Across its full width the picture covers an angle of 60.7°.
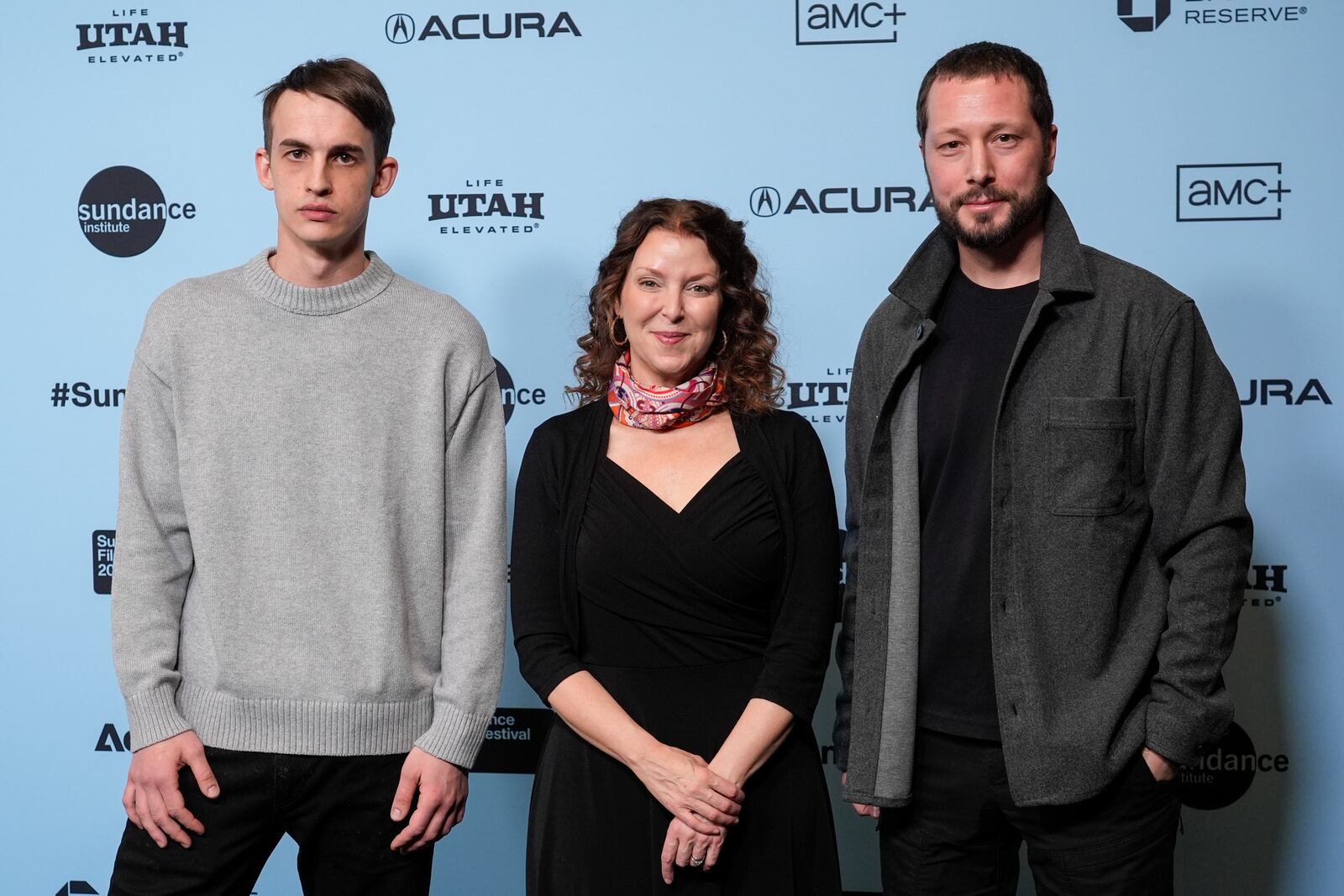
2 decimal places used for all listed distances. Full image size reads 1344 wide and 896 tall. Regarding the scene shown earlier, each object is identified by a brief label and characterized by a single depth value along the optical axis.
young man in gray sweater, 1.62
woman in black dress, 1.61
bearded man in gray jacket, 1.54
